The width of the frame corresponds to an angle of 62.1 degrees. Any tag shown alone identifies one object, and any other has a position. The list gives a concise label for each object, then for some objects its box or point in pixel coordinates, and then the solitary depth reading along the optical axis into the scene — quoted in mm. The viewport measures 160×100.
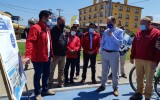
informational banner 1966
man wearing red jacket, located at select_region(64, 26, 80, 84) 4183
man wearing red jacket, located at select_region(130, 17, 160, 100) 3114
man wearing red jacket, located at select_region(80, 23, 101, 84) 4247
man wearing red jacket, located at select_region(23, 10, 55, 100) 3004
